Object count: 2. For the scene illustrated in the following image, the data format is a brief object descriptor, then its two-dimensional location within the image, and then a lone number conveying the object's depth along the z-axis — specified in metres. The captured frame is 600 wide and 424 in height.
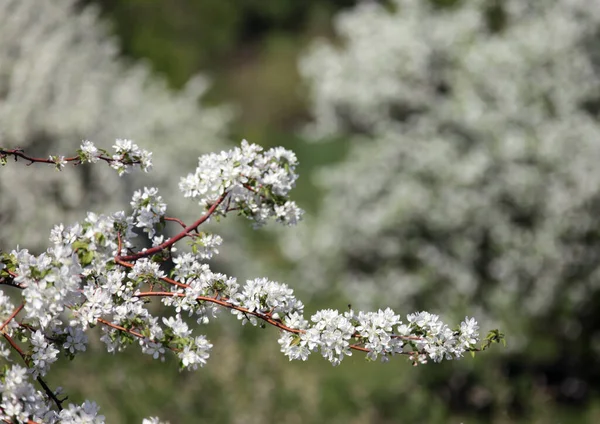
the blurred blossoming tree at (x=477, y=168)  16.48
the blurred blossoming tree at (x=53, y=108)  15.01
